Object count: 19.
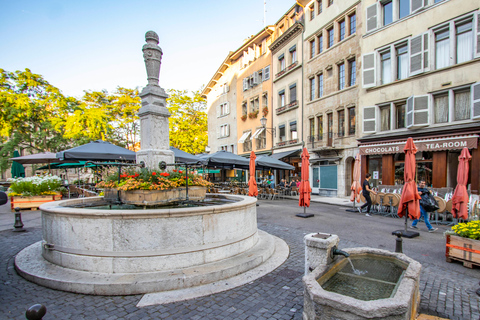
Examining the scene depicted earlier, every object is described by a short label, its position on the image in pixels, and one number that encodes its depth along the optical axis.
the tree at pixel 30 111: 23.27
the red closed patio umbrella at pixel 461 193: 8.22
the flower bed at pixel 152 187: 5.23
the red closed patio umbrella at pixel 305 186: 10.15
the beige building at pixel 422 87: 12.77
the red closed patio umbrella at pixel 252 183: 12.60
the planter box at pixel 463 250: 4.80
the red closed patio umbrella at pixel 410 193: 7.00
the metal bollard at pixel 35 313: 1.74
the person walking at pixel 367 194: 11.35
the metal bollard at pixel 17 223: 7.80
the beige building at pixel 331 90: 18.52
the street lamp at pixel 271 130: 27.03
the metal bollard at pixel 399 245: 4.85
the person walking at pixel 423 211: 8.02
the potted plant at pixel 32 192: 11.62
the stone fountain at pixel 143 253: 3.79
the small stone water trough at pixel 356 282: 2.29
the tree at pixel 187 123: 33.84
